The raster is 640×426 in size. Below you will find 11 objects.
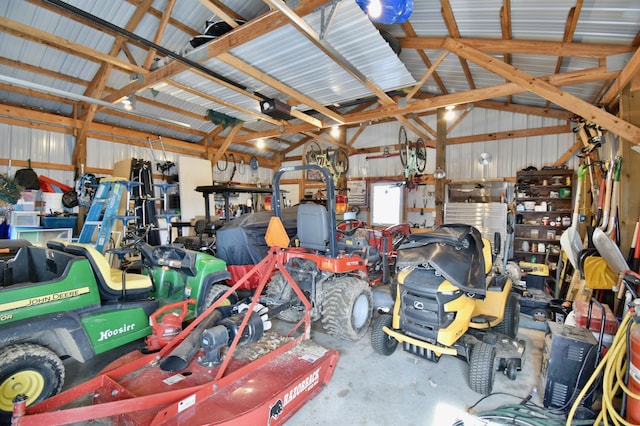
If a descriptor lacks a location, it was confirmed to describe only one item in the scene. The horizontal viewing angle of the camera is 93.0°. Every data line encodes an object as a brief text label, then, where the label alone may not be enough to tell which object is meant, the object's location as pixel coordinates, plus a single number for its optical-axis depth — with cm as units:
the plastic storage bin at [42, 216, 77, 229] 592
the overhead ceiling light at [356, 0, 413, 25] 227
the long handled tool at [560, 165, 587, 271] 477
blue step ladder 394
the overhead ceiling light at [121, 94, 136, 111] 544
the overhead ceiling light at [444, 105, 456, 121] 848
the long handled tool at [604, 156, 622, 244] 385
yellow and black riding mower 255
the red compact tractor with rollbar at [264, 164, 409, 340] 319
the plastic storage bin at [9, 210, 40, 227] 548
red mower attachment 168
